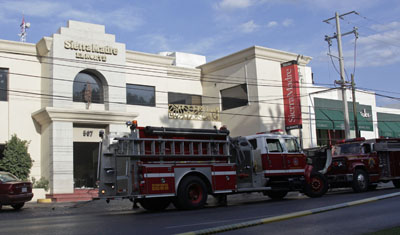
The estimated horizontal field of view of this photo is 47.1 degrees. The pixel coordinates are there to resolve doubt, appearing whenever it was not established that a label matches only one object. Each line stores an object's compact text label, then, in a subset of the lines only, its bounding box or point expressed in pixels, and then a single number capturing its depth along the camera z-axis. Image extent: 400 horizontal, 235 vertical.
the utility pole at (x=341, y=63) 29.61
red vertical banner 31.12
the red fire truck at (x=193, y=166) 13.88
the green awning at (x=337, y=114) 36.70
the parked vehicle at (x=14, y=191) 17.69
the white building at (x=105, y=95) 25.59
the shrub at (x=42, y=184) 24.61
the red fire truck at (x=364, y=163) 19.89
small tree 24.66
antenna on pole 30.97
